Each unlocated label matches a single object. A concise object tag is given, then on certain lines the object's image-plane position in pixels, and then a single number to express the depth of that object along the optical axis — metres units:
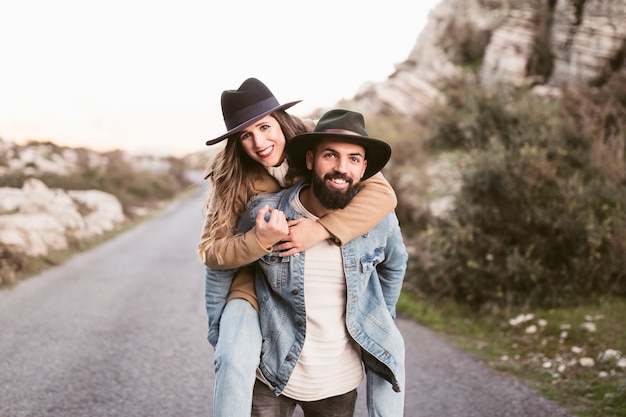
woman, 2.02
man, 2.20
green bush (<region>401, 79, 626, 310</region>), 6.12
